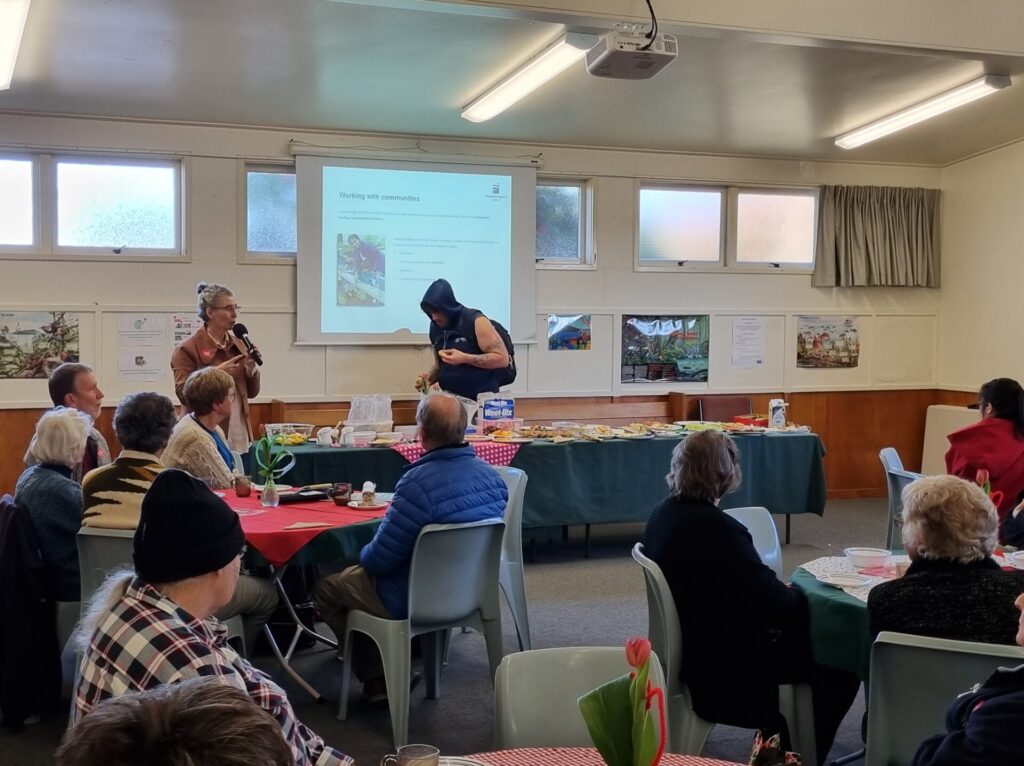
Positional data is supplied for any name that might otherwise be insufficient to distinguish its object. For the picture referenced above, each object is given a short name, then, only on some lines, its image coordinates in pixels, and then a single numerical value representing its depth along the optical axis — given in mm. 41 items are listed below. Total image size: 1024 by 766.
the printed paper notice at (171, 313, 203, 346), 7152
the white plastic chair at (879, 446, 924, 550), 5066
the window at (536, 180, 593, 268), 8180
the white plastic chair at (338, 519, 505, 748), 3408
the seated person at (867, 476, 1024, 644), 2391
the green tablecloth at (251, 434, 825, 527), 5754
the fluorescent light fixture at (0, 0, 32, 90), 4520
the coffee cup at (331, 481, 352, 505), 4188
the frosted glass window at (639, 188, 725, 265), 8469
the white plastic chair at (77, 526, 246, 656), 3287
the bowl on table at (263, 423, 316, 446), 5902
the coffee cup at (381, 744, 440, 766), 1479
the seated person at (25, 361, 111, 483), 4488
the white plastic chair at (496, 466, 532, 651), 4355
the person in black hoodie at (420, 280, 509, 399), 6312
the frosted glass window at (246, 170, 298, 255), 7418
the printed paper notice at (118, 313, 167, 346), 7047
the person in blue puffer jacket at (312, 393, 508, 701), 3453
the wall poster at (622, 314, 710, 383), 8367
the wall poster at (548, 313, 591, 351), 8125
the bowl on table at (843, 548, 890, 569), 3150
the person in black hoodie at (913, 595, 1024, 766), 1590
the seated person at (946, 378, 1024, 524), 4477
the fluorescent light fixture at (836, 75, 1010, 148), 5853
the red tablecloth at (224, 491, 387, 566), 3580
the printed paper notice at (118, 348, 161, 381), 7055
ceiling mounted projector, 3990
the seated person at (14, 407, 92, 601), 3619
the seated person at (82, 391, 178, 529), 3400
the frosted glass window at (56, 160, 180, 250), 7035
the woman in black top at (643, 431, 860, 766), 2865
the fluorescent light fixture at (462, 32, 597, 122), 4945
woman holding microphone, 5324
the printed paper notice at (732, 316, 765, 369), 8648
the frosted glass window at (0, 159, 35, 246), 6902
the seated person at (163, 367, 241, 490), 4035
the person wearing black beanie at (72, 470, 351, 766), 1662
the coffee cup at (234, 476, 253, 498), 4203
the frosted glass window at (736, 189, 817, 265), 8734
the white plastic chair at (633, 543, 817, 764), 2918
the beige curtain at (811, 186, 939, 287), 8750
